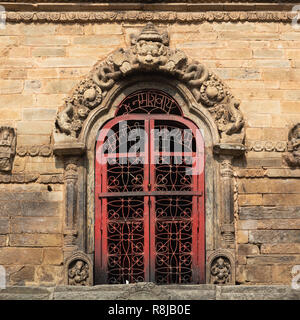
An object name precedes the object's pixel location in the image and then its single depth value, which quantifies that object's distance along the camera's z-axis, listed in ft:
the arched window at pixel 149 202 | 37.76
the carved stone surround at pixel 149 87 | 37.65
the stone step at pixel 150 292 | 32.68
